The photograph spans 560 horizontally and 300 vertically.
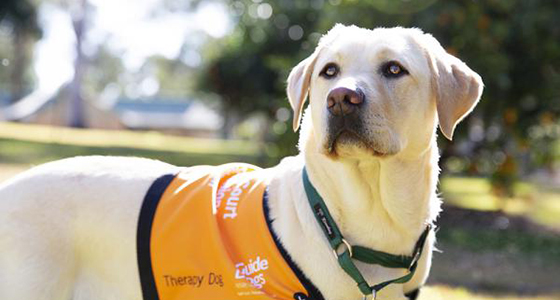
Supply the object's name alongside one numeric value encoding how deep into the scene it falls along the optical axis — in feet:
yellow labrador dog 10.51
